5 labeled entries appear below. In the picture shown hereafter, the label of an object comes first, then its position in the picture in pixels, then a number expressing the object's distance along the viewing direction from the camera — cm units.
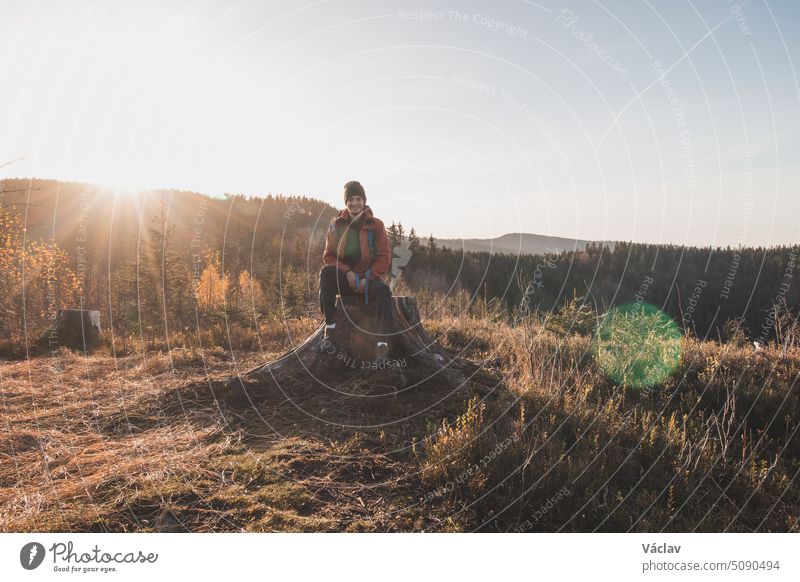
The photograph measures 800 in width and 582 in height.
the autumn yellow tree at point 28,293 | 1067
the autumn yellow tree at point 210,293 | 1287
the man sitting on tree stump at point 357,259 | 576
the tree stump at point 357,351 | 579
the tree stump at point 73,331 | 1019
